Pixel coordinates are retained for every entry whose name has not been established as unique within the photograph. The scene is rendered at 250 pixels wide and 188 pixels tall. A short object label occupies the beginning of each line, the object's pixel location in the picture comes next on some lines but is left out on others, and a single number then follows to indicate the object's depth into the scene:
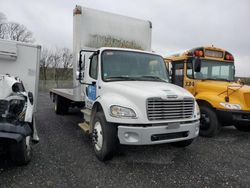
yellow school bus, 5.85
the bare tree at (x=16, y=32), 43.92
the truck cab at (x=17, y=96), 3.32
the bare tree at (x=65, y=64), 32.53
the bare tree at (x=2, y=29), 42.74
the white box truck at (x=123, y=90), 3.87
